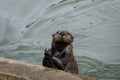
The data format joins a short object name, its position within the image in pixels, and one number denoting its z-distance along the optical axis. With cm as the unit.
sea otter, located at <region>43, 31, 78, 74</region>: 775
